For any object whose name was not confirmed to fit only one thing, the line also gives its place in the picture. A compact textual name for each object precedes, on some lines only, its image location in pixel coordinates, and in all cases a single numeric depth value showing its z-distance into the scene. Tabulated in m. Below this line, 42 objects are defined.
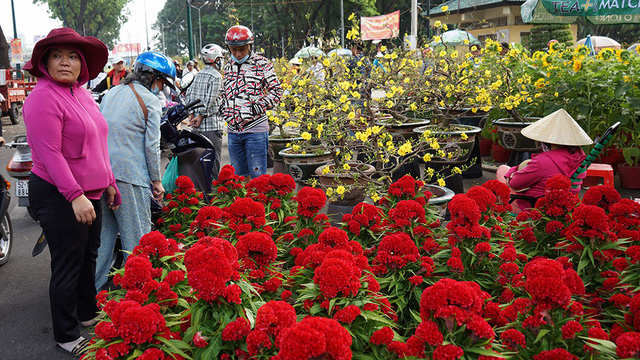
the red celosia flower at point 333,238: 2.74
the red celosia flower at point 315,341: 1.60
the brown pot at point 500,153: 9.36
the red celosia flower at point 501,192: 3.67
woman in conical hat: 4.51
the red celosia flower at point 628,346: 1.80
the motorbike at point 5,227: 5.12
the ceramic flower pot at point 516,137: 7.83
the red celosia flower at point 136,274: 2.36
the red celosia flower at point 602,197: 3.28
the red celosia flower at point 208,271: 2.07
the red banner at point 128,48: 60.09
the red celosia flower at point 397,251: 2.79
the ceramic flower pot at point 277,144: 8.27
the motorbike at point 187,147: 5.13
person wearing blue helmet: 4.01
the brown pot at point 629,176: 7.40
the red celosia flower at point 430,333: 1.91
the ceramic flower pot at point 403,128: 7.76
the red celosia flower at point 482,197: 3.36
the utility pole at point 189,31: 20.83
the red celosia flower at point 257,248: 2.62
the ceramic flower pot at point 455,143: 6.99
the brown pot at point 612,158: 7.91
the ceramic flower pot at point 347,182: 5.32
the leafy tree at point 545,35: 27.54
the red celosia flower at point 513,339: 2.11
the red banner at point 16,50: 36.35
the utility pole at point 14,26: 36.97
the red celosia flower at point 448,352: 1.86
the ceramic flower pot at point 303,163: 6.92
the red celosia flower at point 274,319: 1.91
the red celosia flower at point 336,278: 2.11
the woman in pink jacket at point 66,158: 3.22
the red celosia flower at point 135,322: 1.96
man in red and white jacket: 6.02
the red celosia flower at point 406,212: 3.27
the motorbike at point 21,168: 6.03
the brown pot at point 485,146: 10.01
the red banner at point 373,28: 25.84
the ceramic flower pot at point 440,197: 4.97
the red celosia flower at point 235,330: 2.01
